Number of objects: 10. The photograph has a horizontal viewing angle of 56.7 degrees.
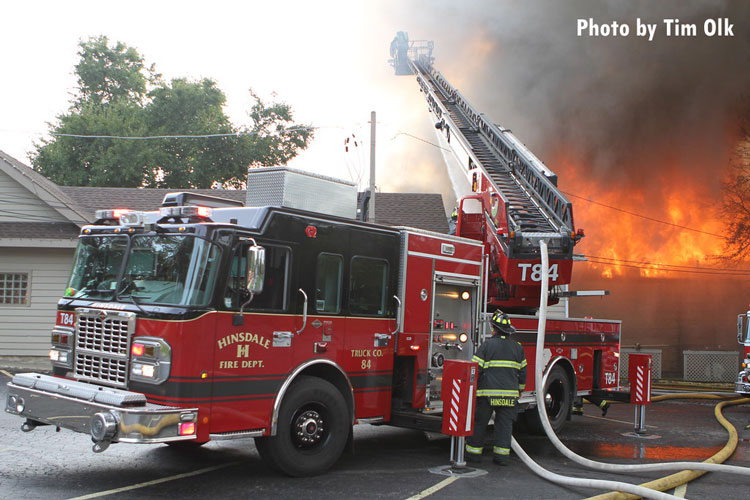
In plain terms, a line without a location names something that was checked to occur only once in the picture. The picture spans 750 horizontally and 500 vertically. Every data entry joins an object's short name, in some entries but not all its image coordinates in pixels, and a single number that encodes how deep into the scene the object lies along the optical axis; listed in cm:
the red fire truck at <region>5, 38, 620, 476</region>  585
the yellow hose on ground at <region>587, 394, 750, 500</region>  601
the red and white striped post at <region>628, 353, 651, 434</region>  1035
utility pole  1654
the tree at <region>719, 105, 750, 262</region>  2438
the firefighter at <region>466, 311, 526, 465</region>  780
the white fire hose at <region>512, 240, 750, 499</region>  604
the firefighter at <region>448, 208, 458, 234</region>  1059
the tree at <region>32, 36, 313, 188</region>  3384
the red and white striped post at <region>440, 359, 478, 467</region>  722
